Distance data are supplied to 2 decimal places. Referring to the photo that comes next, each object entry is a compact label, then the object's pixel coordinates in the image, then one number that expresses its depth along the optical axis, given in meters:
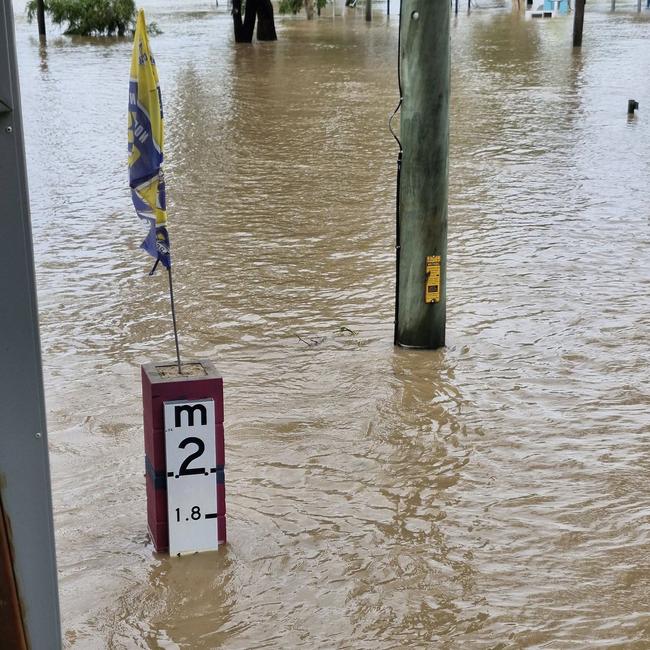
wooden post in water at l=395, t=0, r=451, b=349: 6.84
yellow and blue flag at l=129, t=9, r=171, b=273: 4.48
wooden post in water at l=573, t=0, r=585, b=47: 27.50
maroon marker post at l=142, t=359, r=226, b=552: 4.53
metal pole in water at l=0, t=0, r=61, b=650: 3.02
